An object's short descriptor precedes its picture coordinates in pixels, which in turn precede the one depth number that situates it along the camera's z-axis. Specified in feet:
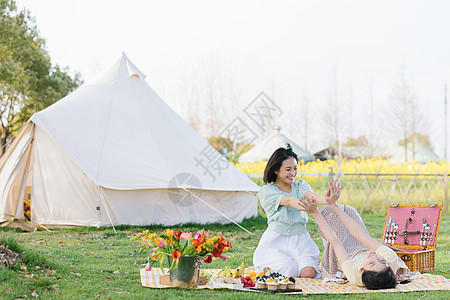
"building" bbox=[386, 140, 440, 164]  92.66
